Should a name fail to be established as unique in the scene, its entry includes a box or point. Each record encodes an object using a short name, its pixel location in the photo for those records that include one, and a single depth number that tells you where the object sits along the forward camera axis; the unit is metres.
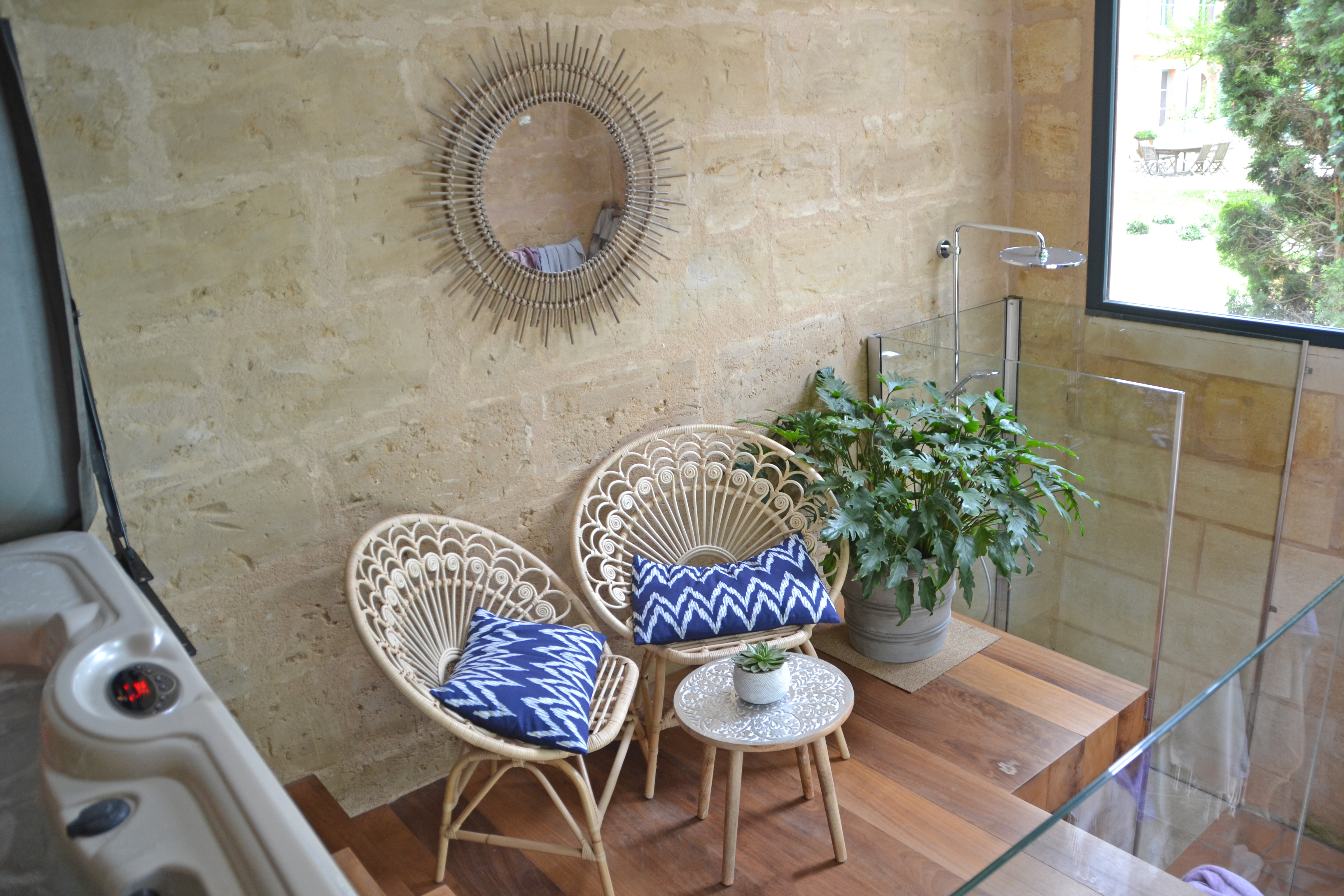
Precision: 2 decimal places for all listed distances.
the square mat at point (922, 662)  2.83
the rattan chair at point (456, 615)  2.03
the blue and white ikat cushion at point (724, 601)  2.41
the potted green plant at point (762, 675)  2.15
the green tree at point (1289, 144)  2.70
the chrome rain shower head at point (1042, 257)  2.77
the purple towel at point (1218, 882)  1.23
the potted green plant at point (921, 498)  2.53
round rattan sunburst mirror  2.29
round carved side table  2.09
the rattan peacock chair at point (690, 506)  2.62
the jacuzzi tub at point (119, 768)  0.85
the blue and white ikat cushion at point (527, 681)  1.98
